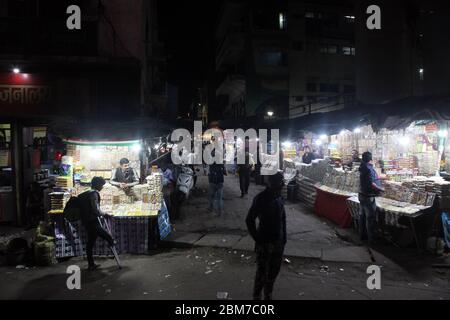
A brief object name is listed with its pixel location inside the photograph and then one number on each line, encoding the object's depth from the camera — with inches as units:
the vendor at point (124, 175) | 384.2
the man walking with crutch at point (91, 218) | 278.7
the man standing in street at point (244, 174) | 600.6
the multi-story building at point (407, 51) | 703.7
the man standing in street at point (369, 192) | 330.0
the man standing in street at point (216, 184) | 457.1
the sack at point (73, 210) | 276.8
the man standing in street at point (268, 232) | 193.9
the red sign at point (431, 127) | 438.9
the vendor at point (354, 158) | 536.3
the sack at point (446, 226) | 304.8
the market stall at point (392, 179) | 314.6
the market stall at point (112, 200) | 321.7
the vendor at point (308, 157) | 674.8
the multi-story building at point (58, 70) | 459.8
